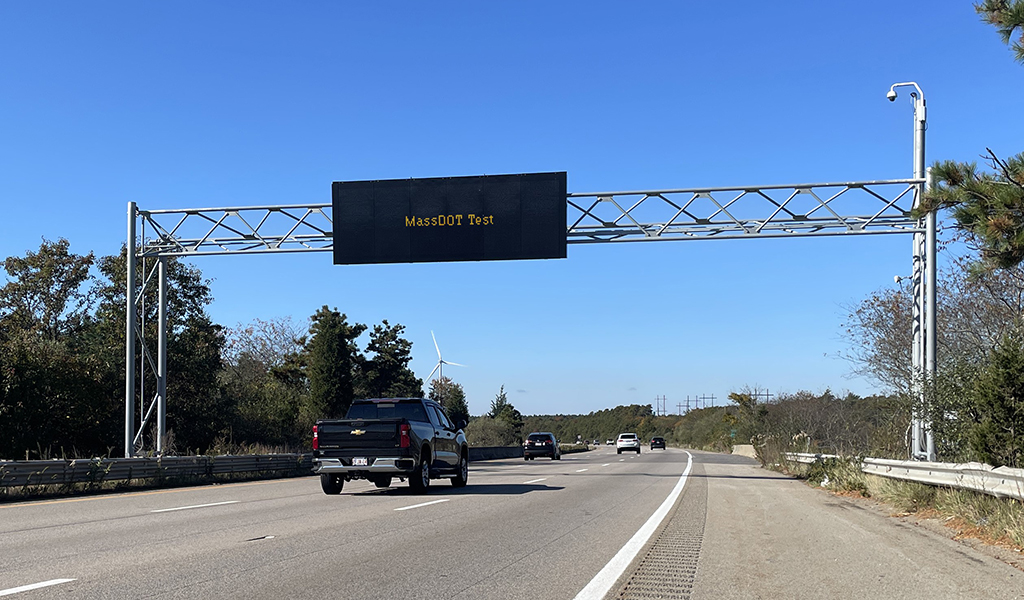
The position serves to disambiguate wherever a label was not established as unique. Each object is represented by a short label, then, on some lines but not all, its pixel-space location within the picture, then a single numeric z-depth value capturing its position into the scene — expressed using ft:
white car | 214.28
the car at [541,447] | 157.79
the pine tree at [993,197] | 35.24
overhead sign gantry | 82.84
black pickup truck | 57.26
